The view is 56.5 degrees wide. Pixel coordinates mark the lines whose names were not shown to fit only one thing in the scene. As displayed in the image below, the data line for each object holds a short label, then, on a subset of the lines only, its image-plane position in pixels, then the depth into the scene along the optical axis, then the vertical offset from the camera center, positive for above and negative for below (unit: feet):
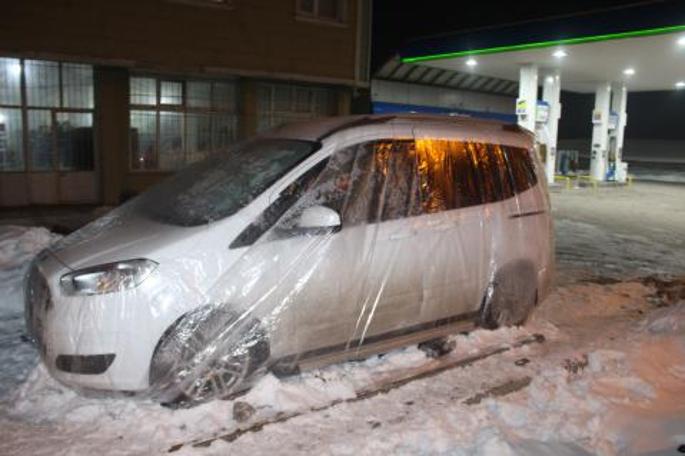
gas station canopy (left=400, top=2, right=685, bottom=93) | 48.55 +9.06
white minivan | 12.61 -2.66
